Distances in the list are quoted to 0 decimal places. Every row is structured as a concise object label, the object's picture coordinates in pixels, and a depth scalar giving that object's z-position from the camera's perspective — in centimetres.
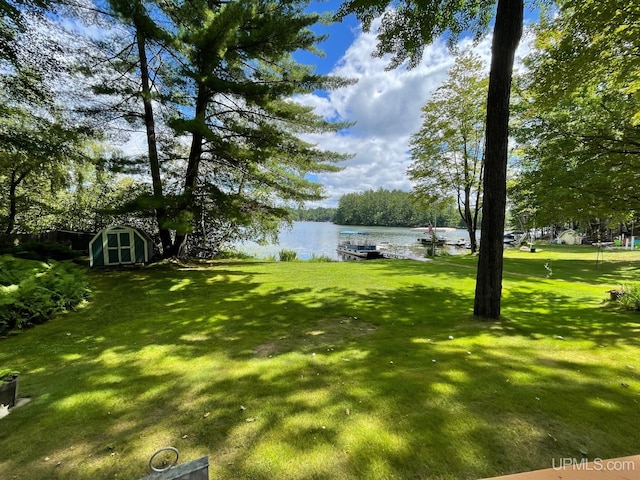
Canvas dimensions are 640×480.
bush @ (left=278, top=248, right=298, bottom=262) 1633
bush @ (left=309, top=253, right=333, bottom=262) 1542
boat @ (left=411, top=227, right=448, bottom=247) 3027
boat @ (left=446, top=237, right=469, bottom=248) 3163
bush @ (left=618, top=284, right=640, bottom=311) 556
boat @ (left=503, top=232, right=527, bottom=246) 3425
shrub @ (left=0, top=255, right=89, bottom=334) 441
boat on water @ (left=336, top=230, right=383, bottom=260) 2168
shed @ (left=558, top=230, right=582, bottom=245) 3067
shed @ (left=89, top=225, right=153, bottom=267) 909
